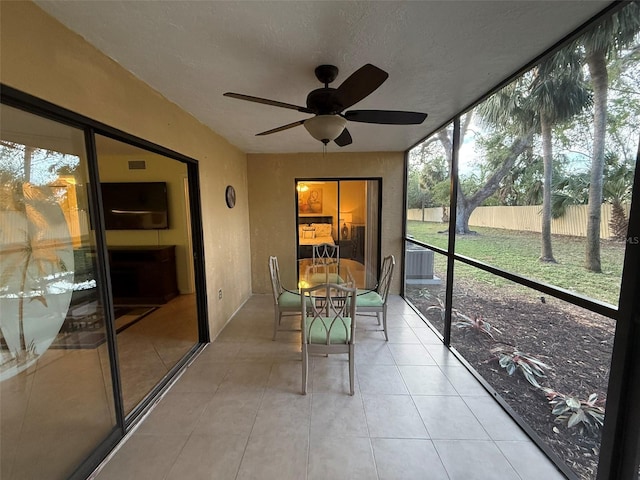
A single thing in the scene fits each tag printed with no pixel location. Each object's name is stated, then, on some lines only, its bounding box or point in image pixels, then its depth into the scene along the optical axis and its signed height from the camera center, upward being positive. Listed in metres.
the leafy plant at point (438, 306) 3.25 -1.16
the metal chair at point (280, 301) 2.83 -0.90
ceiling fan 1.40 +0.69
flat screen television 3.98 +0.23
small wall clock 3.40 +0.30
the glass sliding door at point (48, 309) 1.14 -0.44
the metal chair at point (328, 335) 2.00 -0.94
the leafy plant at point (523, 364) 1.96 -1.20
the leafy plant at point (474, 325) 2.58 -1.14
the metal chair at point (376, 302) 2.85 -0.93
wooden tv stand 3.92 -0.83
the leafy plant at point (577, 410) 1.50 -1.21
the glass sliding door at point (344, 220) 4.38 -0.06
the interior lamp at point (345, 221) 4.55 -0.07
